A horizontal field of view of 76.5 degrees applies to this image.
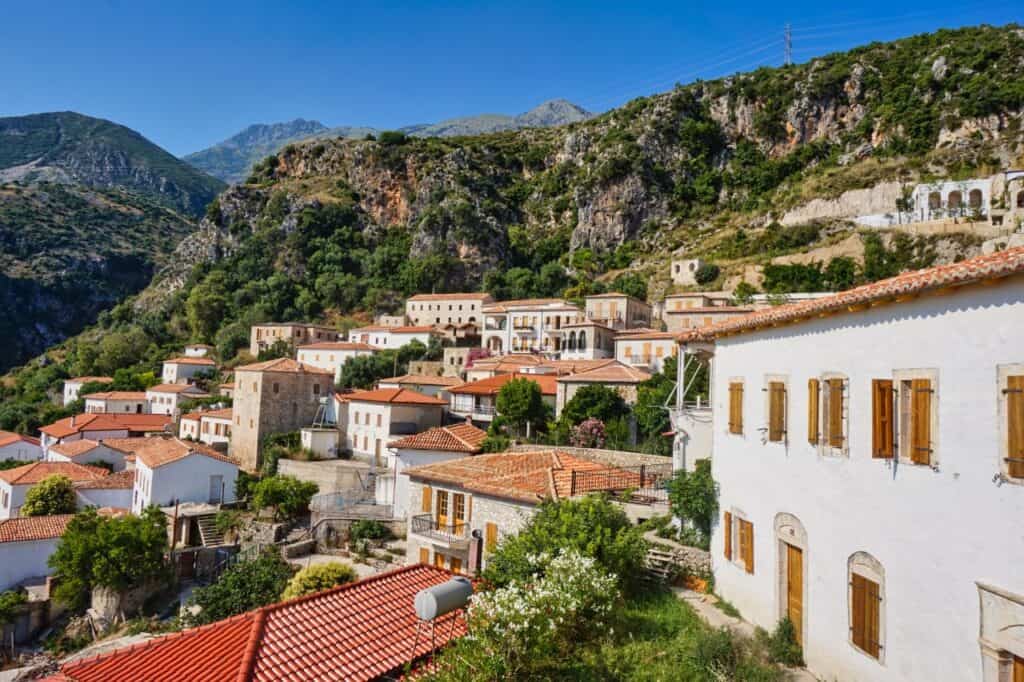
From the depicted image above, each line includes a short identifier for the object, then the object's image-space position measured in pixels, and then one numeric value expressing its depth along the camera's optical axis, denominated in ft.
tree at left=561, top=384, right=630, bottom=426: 105.50
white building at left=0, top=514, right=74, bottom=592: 93.45
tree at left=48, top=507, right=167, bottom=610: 80.64
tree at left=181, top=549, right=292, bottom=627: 65.87
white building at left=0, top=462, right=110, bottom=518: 118.42
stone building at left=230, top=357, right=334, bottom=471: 139.03
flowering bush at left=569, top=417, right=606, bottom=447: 101.60
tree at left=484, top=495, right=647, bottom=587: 39.75
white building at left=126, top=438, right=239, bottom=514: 110.93
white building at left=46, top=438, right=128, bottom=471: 145.28
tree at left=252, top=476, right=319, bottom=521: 103.60
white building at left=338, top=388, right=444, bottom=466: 128.67
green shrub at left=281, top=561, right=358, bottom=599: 62.03
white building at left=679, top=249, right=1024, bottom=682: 22.93
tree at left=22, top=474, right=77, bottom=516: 112.27
